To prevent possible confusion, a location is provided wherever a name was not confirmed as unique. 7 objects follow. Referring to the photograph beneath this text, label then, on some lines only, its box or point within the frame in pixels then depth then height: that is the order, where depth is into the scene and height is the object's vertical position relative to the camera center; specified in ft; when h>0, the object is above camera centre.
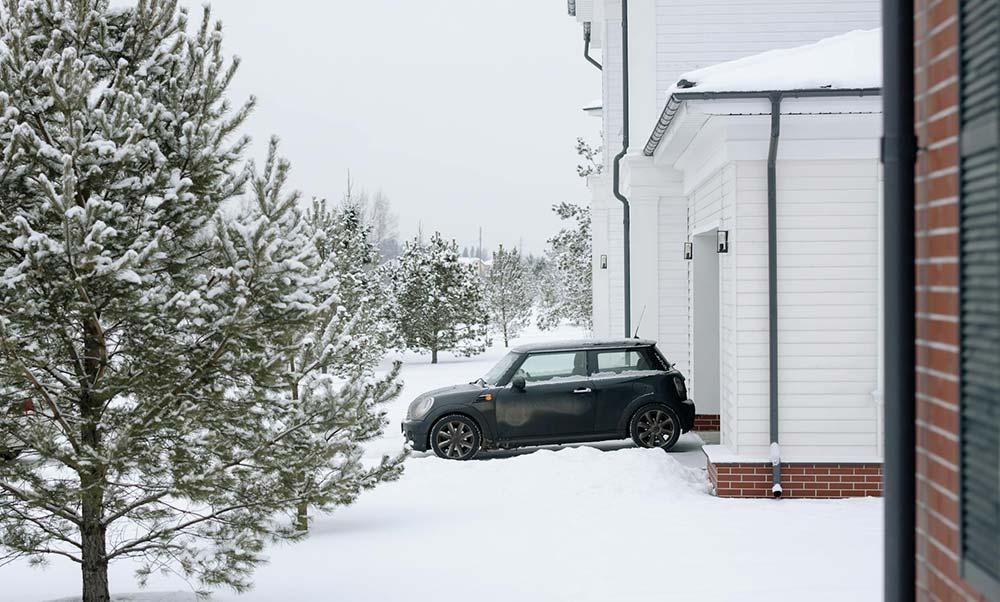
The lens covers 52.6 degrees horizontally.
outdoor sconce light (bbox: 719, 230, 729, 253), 33.42 +1.35
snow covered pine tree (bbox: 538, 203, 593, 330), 139.33 +0.59
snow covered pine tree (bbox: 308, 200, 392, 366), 72.91 +1.67
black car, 42.01 -5.12
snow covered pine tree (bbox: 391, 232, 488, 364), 129.59 -2.13
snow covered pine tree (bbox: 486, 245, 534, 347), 172.35 -1.62
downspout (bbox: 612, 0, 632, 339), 51.10 +4.60
